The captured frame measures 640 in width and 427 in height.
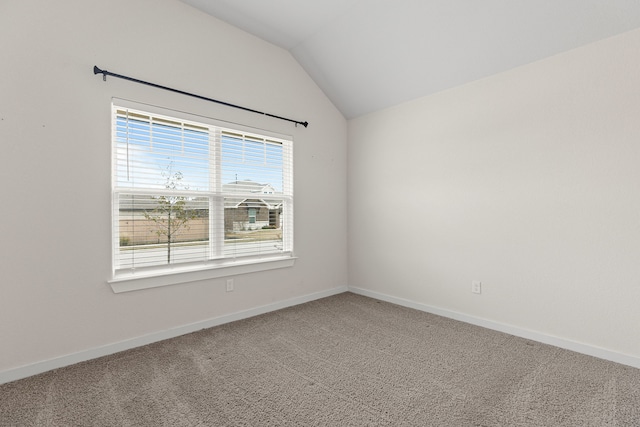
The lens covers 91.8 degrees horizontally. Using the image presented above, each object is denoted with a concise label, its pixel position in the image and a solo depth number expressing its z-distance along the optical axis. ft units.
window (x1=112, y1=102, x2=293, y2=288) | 8.41
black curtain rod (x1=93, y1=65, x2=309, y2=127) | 7.73
